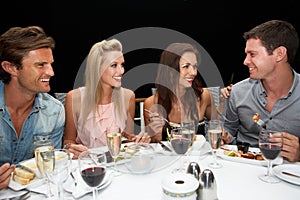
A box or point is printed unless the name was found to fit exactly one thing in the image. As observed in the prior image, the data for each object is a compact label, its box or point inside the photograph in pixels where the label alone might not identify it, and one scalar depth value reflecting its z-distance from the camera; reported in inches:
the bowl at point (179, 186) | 32.1
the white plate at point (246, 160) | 49.3
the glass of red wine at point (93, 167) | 36.6
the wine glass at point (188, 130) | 47.7
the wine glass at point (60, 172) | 37.1
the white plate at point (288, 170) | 42.2
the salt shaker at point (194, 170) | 41.1
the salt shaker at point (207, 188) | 35.9
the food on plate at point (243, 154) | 51.5
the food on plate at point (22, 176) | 42.8
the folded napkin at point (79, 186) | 39.4
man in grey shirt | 71.8
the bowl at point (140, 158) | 47.4
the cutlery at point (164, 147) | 56.7
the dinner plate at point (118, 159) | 50.2
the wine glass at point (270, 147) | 43.6
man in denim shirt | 66.9
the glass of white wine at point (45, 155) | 37.7
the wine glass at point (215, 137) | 49.2
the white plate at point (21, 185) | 41.8
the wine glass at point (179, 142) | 46.2
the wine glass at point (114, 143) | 46.3
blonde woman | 84.3
